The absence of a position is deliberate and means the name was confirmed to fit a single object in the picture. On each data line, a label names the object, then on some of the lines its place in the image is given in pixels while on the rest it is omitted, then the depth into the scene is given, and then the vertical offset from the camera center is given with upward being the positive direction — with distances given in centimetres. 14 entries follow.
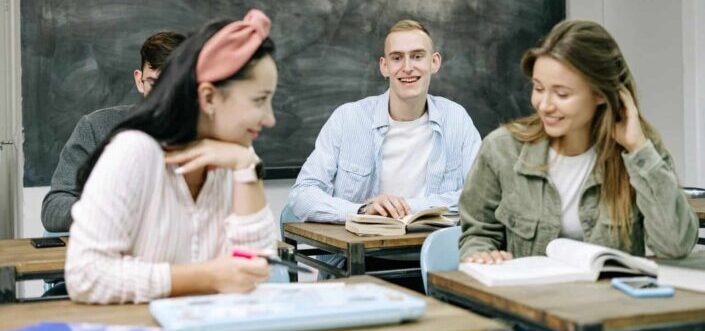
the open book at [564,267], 190 -27
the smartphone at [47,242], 279 -27
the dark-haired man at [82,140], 303 +7
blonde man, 368 +4
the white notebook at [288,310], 138 -25
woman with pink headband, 161 -6
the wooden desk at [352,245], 276 -30
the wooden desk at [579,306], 157 -30
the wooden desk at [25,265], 217 -29
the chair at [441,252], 248 -29
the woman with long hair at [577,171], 227 -5
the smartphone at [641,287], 177 -29
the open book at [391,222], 296 -24
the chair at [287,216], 369 -26
